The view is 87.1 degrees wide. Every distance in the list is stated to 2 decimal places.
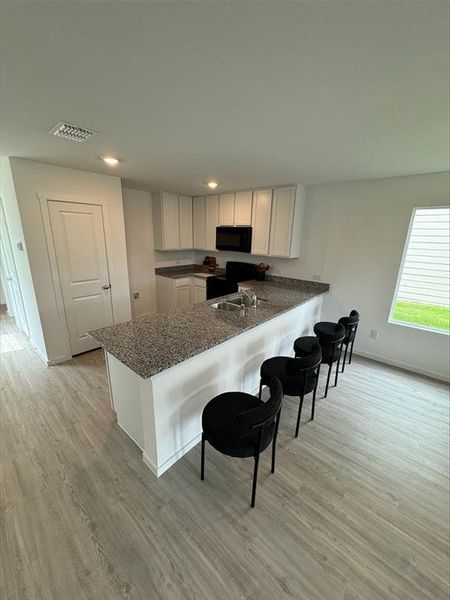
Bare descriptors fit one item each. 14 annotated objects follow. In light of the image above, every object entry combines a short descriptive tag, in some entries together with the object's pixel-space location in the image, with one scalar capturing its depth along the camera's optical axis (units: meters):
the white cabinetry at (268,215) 3.60
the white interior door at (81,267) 3.01
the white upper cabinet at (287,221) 3.56
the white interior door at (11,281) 3.43
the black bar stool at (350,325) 2.88
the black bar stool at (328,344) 2.53
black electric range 4.27
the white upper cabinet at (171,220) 4.51
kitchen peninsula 1.62
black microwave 4.07
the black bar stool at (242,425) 1.32
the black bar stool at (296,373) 1.86
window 2.87
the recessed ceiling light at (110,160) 2.46
